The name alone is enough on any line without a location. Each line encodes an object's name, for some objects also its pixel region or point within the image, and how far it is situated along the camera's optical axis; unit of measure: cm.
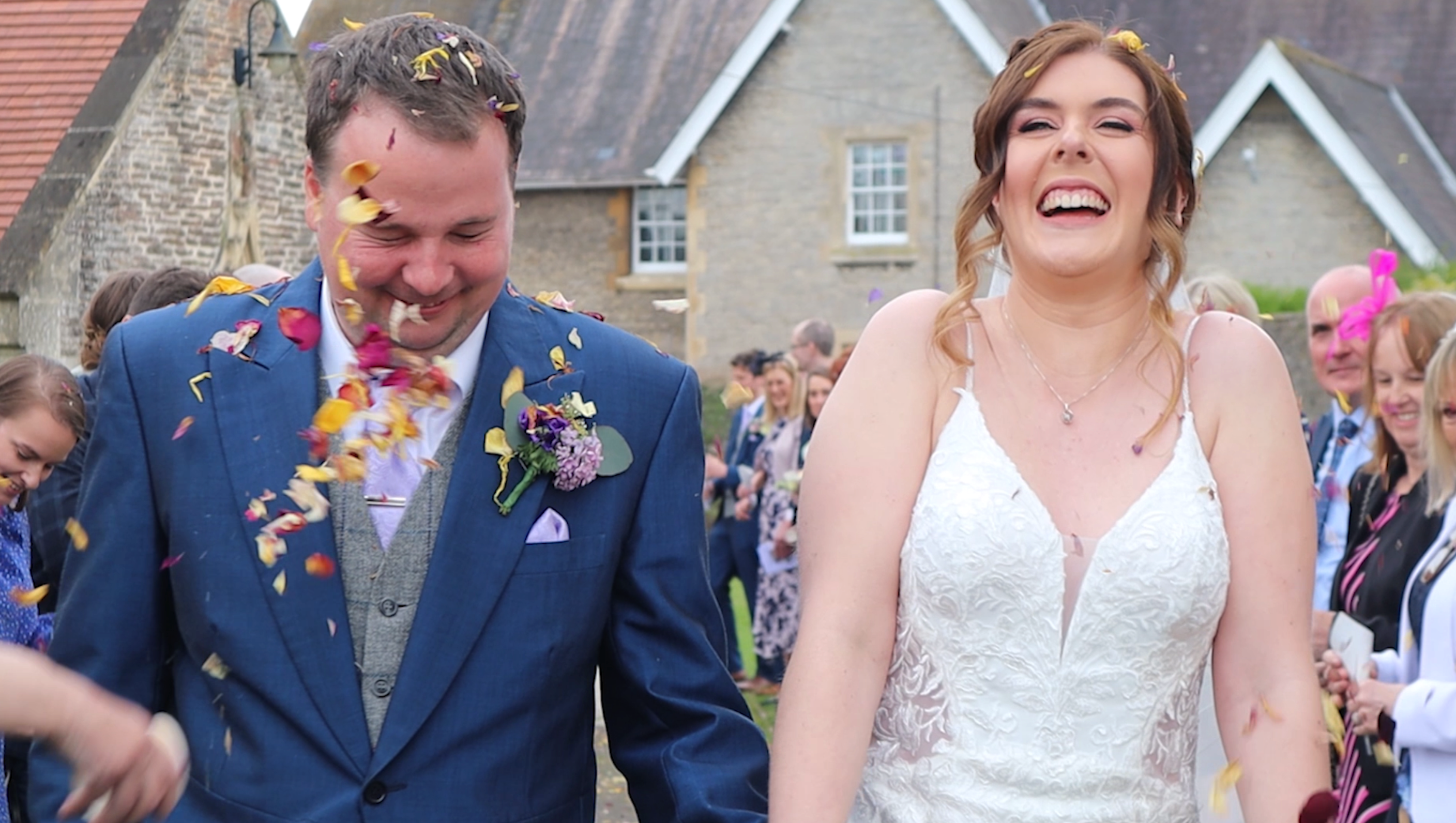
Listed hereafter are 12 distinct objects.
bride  357
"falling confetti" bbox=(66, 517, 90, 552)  322
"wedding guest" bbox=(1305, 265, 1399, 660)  730
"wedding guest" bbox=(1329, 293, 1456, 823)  576
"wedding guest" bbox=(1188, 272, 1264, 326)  751
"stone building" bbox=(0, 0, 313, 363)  1900
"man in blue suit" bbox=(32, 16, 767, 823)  312
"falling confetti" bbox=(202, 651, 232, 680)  315
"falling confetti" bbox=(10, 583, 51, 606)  469
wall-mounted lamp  2123
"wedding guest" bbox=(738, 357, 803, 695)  1269
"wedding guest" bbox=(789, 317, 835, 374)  1377
